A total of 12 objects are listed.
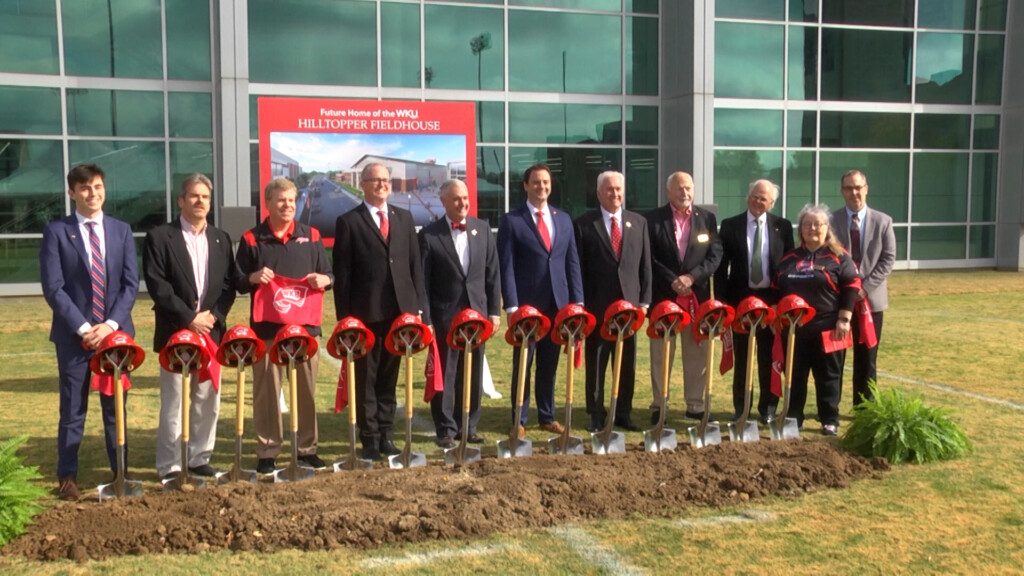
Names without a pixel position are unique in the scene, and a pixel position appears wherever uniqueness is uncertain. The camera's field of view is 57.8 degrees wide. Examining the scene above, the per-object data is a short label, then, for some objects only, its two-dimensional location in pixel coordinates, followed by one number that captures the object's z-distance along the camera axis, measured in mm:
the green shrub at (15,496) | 4387
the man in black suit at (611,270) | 6938
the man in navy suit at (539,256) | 6832
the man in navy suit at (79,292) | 5137
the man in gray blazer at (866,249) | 7023
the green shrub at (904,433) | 5828
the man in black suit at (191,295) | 5434
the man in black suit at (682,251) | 7199
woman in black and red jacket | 6707
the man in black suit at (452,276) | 6539
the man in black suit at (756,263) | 7121
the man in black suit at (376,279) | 6102
